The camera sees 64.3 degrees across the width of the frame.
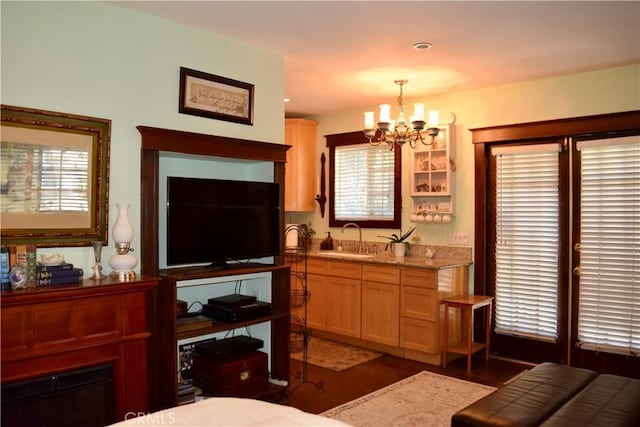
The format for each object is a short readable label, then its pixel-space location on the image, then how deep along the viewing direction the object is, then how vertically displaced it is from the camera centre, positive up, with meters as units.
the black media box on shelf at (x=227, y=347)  3.59 -0.93
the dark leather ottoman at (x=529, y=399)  2.43 -0.94
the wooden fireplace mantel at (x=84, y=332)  2.39 -0.58
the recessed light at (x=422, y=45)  3.69 +1.28
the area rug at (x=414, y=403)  3.45 -1.36
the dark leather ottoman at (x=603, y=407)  2.38 -0.94
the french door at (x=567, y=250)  4.29 -0.27
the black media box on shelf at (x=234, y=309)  3.50 -0.63
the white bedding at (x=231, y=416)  1.80 -0.72
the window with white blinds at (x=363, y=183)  5.82 +0.43
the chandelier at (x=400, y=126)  4.12 +0.79
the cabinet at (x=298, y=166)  6.23 +0.65
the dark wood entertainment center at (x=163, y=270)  3.08 -0.33
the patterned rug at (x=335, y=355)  4.72 -1.34
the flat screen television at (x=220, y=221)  3.26 -0.02
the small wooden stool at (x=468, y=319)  4.54 -0.91
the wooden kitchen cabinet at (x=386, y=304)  4.72 -0.85
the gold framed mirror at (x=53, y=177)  2.65 +0.22
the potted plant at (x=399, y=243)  5.51 -0.26
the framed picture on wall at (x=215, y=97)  3.42 +0.86
